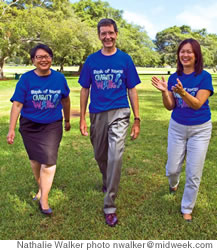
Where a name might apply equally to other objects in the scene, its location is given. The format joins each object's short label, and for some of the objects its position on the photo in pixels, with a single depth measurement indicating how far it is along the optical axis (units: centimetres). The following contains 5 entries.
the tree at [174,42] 6109
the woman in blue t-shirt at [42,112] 328
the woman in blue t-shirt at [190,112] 311
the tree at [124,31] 4305
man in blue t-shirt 326
